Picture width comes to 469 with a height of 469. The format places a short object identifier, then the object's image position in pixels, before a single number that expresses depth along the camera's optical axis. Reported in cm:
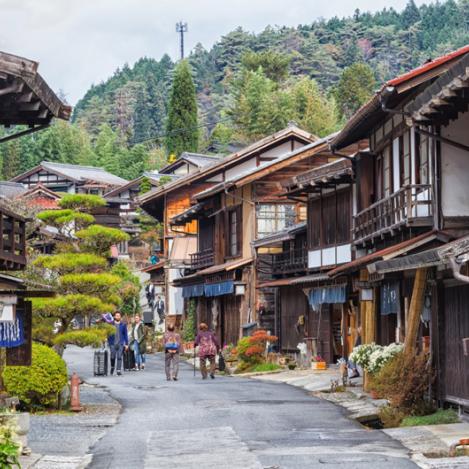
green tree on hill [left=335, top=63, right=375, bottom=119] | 11581
